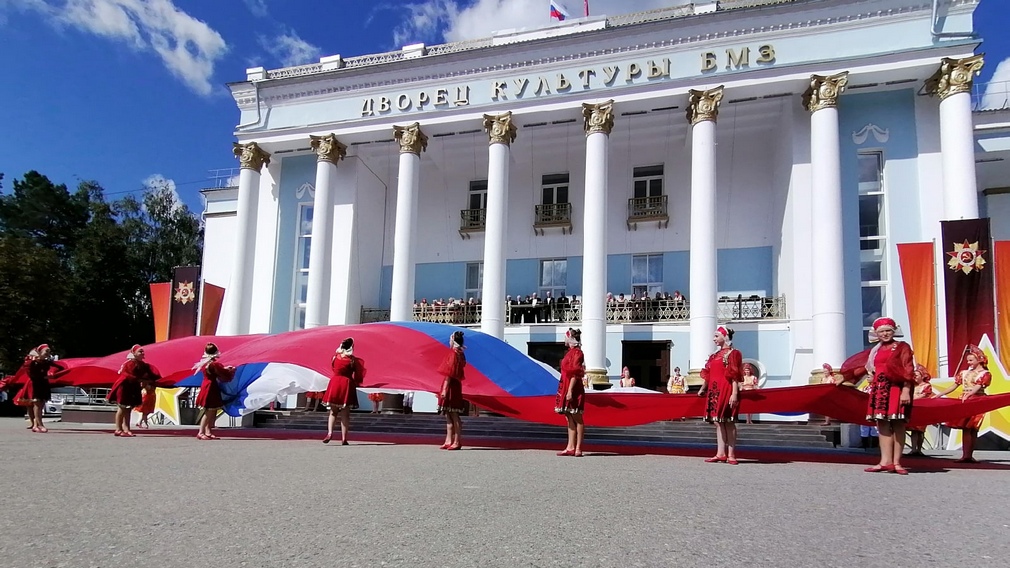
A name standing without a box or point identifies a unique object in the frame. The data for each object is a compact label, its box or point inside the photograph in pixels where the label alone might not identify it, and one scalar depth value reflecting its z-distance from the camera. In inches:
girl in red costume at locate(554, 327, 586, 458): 385.1
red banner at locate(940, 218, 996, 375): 622.5
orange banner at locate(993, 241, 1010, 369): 611.5
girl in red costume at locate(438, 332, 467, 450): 426.9
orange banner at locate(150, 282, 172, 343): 960.8
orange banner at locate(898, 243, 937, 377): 660.1
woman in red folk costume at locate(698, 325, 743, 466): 351.3
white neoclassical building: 802.8
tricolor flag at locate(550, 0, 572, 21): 989.3
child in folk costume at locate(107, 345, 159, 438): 511.8
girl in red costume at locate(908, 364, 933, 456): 430.9
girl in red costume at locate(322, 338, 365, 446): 446.6
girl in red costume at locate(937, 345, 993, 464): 386.9
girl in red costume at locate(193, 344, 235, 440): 487.2
